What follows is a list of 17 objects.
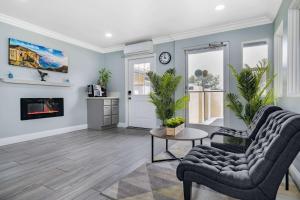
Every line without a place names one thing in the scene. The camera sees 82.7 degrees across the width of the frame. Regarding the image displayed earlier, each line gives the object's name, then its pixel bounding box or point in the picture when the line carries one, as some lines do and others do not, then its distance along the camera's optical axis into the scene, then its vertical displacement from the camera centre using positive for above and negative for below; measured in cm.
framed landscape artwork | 359 +97
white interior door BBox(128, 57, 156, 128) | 510 +8
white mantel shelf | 342 +36
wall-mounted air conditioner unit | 480 +143
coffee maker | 518 +21
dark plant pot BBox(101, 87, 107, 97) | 541 +21
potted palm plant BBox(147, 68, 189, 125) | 388 +6
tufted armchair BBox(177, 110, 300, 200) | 109 -55
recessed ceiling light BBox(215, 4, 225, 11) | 305 +164
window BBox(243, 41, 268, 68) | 359 +97
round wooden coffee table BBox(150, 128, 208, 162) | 220 -52
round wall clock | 465 +111
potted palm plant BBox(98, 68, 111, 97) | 547 +60
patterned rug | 168 -98
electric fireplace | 376 -23
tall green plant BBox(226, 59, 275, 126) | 298 +13
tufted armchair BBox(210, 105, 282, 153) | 201 -49
